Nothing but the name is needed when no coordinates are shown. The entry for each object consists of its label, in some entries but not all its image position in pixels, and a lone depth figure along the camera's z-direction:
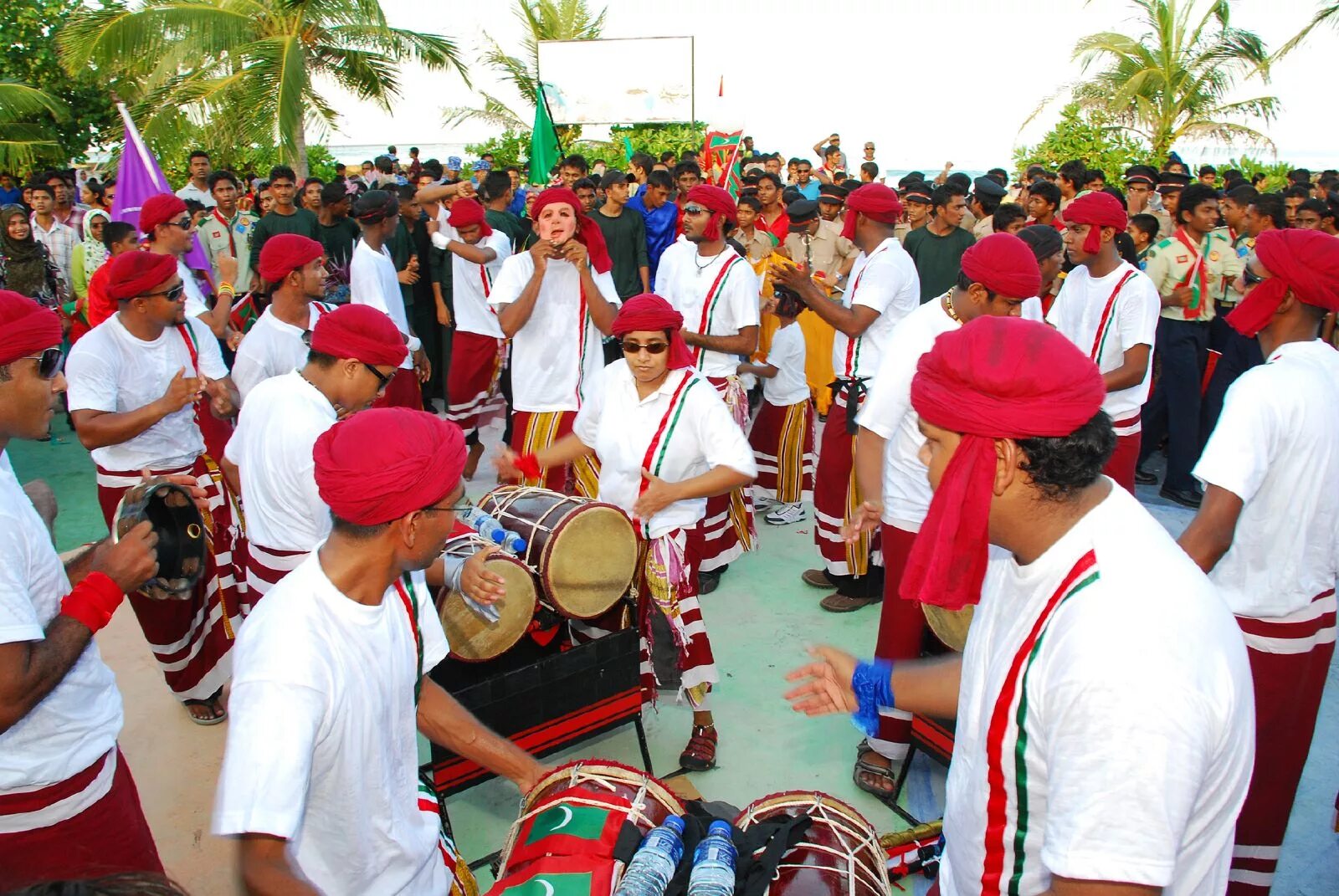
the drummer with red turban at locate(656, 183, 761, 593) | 5.89
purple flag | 7.39
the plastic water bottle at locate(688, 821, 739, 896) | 2.23
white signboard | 24.45
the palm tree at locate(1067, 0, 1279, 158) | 20.64
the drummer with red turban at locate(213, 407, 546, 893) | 1.80
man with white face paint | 5.37
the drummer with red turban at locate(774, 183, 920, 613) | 5.20
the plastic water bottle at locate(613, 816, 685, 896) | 2.25
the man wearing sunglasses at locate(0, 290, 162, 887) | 2.06
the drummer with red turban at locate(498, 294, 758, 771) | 3.94
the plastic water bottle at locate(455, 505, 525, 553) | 3.80
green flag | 11.34
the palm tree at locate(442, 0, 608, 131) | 27.06
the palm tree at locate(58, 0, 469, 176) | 16.83
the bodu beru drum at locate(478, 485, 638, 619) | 3.72
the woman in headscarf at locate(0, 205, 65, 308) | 8.98
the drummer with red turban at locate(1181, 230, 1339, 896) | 2.65
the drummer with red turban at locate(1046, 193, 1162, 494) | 4.99
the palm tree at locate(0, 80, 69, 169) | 19.33
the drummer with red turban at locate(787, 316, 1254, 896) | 1.44
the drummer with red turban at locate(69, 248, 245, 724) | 4.03
